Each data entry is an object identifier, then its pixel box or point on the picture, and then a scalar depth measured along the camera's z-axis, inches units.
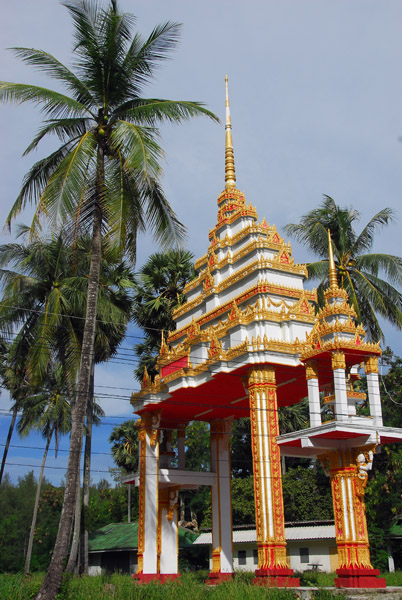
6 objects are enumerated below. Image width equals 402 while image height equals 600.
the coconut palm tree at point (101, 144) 644.1
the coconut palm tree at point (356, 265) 1107.9
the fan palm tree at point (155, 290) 1263.5
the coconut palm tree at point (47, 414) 1422.2
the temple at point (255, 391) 675.4
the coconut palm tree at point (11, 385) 1226.0
